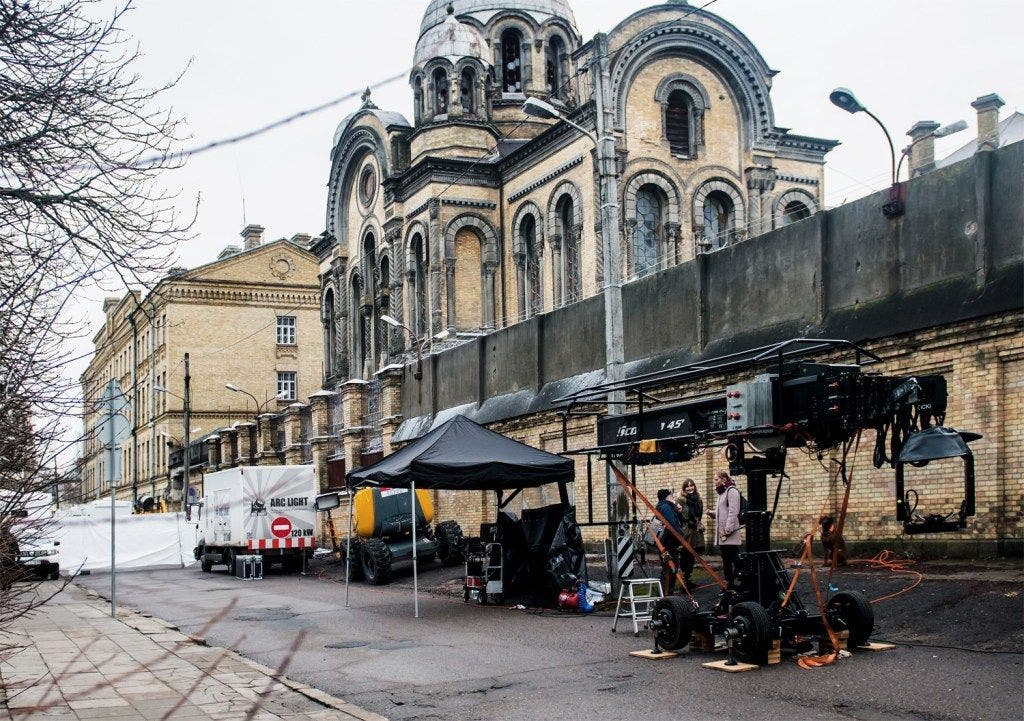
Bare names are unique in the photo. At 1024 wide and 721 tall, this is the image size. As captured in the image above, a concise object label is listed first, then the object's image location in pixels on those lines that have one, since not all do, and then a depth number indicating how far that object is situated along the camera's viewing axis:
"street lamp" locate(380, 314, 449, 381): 39.51
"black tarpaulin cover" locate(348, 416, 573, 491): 18.27
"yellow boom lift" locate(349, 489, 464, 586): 25.95
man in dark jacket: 15.52
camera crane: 10.61
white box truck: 29.75
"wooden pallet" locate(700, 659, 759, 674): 11.00
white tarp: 36.16
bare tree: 7.78
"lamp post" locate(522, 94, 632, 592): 18.19
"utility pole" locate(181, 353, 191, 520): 49.22
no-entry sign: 29.84
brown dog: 16.70
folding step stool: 14.22
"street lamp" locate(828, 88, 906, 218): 17.41
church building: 38.00
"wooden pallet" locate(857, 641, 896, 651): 11.70
